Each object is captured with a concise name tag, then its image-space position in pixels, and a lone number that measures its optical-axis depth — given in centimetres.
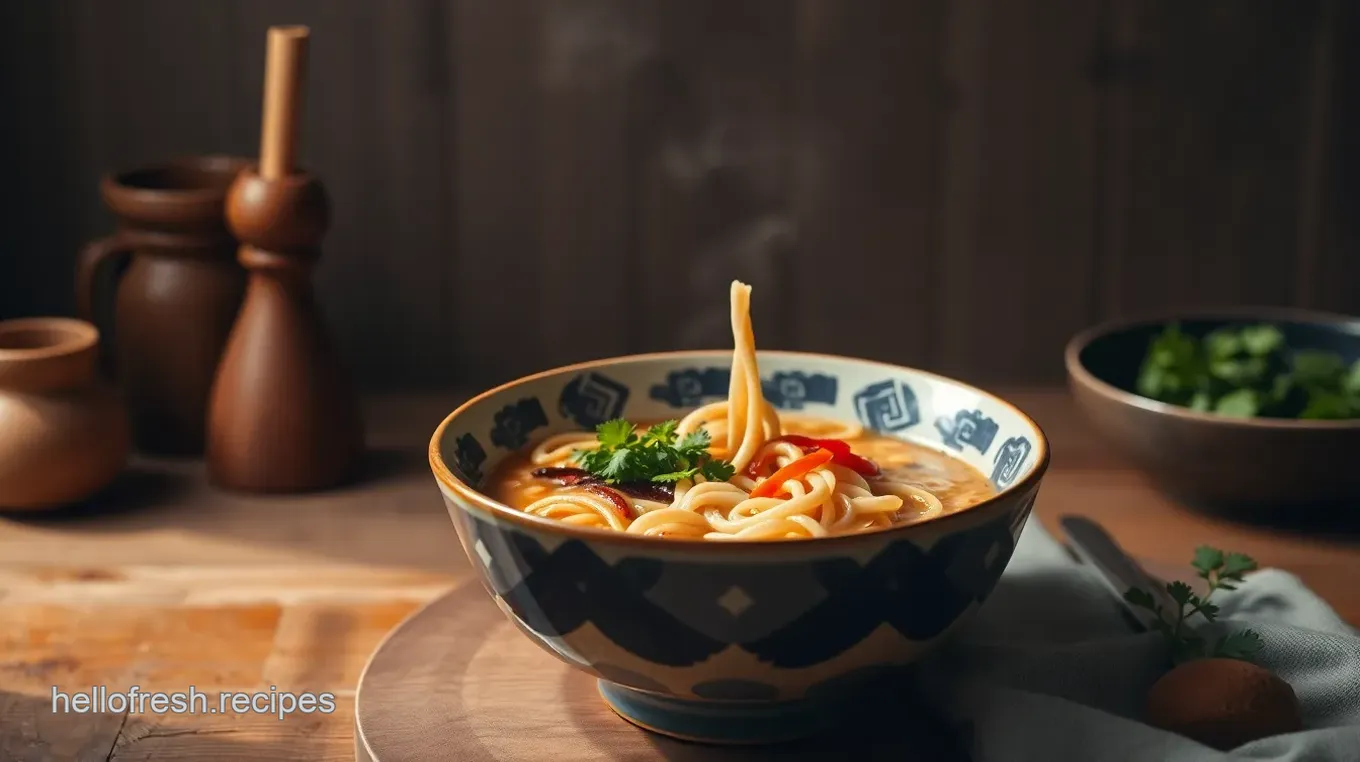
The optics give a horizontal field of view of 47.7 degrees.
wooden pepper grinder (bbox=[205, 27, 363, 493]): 184
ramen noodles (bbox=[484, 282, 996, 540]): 119
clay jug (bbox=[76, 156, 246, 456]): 195
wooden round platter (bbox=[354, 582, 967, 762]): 116
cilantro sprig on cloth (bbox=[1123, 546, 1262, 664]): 125
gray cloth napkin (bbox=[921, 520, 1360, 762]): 109
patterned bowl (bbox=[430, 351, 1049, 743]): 102
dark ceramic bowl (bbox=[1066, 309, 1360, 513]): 164
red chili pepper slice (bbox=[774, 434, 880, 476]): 131
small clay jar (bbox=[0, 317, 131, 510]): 174
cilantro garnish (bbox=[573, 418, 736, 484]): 128
